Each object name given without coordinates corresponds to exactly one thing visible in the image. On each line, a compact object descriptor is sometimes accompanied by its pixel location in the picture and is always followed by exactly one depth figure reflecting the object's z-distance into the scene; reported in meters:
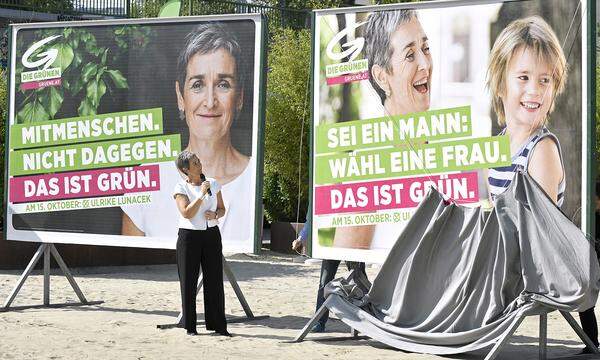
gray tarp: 8.67
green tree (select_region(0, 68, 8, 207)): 17.28
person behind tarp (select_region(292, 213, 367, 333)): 10.62
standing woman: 10.23
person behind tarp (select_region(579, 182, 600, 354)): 9.60
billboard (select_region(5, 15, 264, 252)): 10.91
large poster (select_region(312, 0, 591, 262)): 9.20
